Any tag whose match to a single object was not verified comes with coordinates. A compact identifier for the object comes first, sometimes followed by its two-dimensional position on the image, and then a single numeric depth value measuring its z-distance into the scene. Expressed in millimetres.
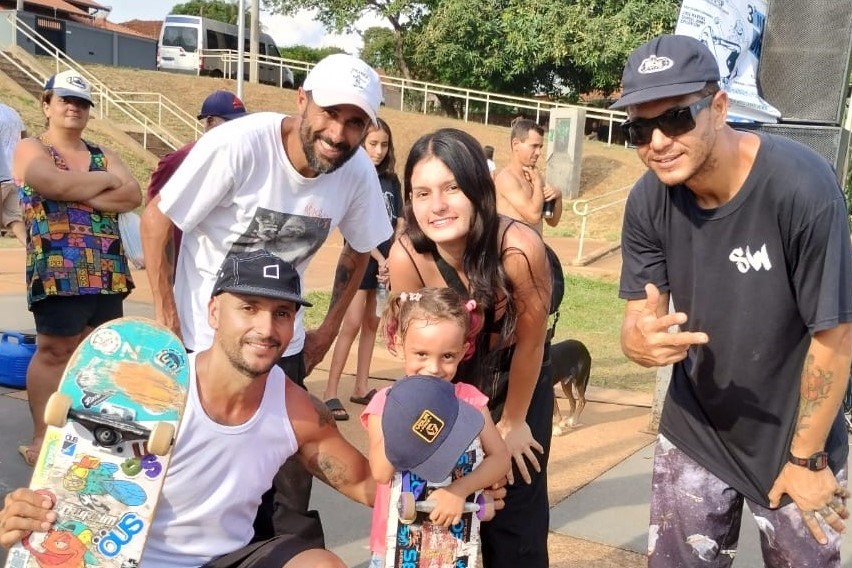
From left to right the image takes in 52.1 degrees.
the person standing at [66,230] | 4113
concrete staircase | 20109
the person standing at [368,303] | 5574
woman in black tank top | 2580
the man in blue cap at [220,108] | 4977
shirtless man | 6023
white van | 28609
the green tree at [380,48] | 33562
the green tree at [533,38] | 27766
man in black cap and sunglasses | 2281
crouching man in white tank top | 2441
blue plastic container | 5656
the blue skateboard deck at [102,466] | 2270
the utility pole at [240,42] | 20764
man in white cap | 2963
